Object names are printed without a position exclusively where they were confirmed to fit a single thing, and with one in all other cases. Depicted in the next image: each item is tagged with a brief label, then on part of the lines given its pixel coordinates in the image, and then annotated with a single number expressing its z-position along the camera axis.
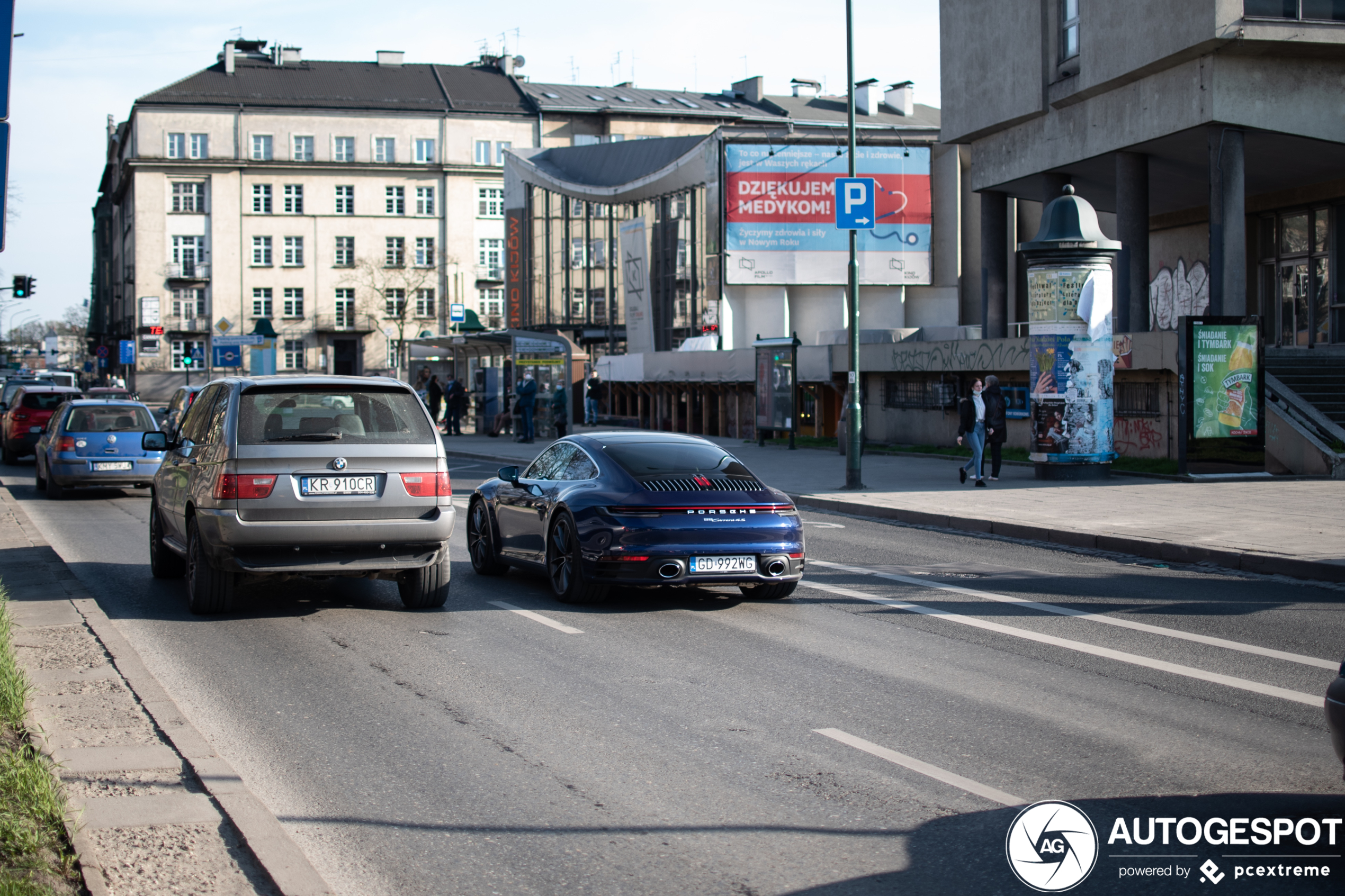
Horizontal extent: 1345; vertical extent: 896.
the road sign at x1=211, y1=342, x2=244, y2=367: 54.12
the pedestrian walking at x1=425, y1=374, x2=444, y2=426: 38.53
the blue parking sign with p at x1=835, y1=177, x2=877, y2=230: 20.34
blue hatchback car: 20.22
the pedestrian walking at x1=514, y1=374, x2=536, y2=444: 34.88
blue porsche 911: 9.89
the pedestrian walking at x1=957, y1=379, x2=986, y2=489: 20.41
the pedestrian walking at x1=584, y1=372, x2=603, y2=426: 42.56
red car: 28.17
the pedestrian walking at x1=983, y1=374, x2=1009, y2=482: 20.80
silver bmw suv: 9.34
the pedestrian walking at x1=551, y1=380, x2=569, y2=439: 35.91
